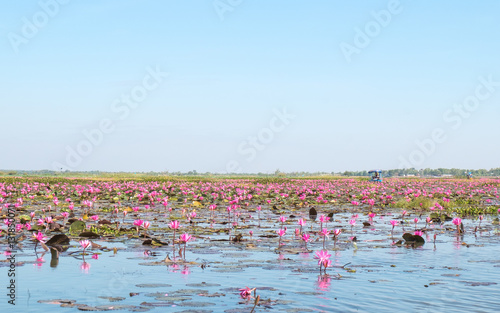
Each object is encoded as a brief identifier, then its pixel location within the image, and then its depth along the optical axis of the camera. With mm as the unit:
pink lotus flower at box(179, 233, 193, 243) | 9725
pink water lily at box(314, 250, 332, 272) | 8585
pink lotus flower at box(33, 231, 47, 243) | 10484
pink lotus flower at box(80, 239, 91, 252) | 9695
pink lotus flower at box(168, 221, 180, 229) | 10945
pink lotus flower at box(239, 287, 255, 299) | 6557
